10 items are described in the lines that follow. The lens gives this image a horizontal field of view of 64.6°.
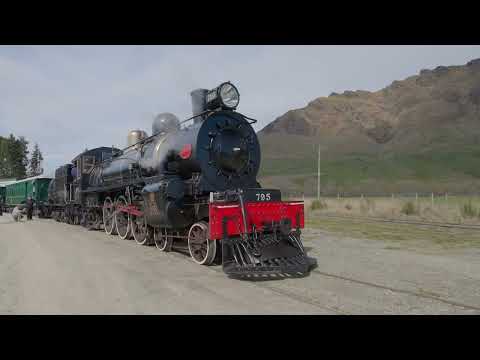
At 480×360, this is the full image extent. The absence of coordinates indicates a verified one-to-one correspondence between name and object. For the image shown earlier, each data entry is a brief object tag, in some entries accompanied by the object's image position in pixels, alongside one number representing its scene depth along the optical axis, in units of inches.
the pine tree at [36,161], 3963.6
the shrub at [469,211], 766.5
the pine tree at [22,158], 3324.3
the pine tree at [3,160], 3253.0
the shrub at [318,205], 1143.0
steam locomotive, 283.4
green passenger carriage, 1078.4
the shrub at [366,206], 1020.1
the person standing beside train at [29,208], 941.2
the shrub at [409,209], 882.4
